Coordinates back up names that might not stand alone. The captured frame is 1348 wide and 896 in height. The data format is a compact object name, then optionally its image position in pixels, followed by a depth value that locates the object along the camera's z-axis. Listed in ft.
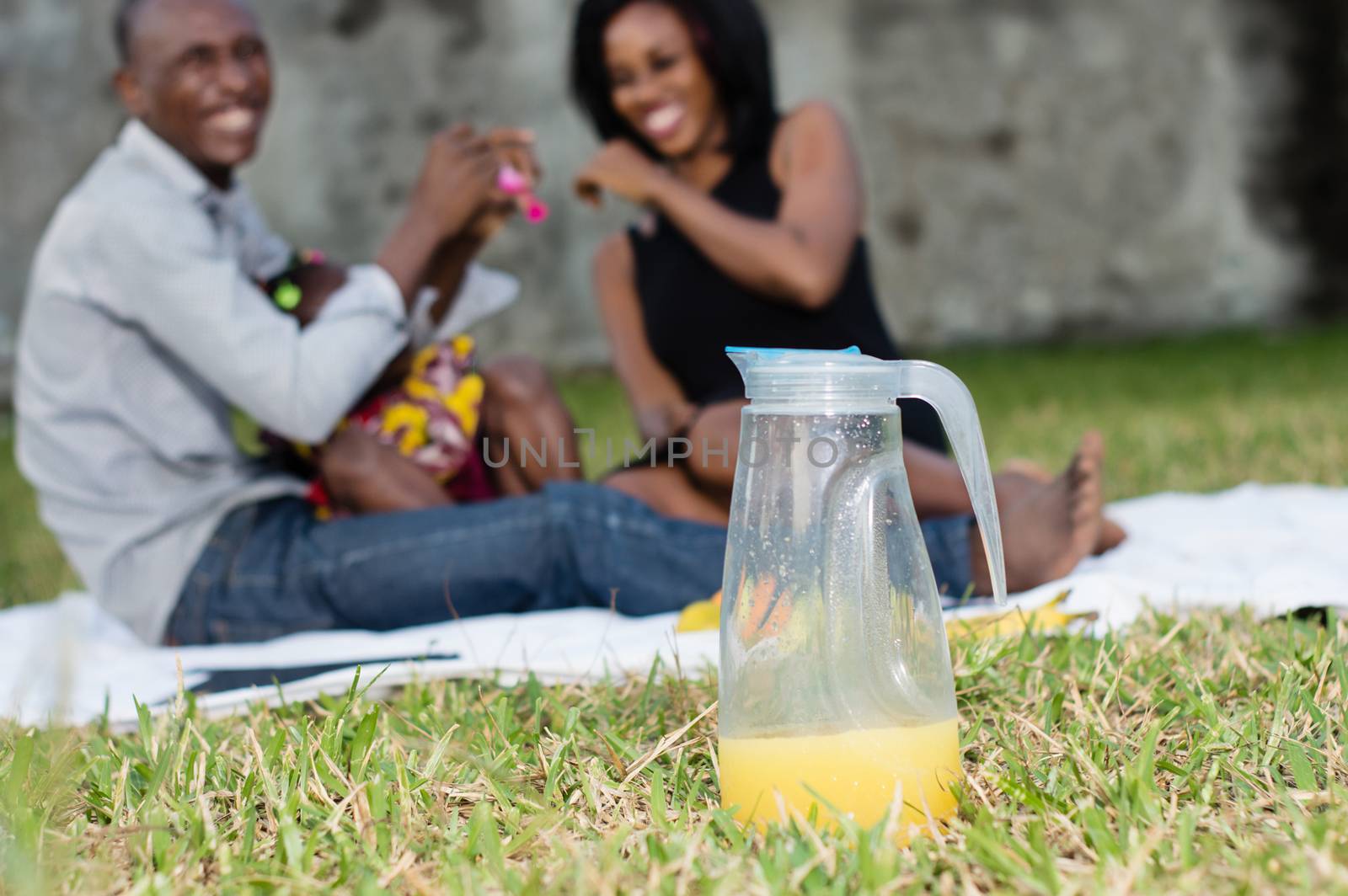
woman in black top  7.69
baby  7.33
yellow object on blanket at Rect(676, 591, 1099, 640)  5.54
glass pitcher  3.69
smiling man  6.76
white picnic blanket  5.65
